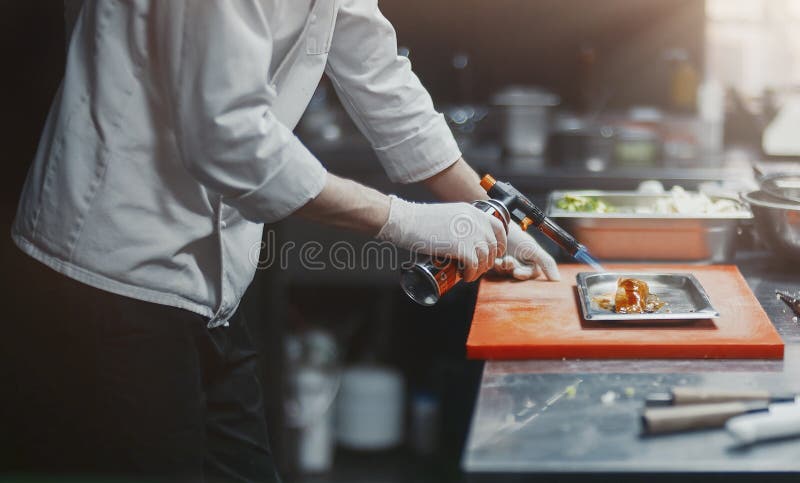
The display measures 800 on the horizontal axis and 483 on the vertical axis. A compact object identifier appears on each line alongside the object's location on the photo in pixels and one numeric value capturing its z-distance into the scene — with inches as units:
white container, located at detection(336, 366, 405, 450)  116.0
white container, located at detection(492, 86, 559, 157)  120.3
